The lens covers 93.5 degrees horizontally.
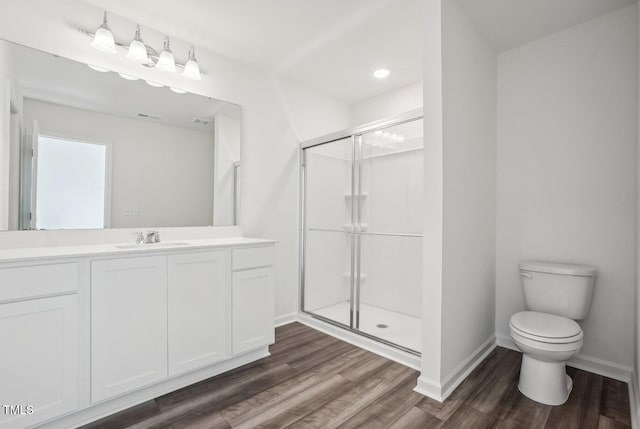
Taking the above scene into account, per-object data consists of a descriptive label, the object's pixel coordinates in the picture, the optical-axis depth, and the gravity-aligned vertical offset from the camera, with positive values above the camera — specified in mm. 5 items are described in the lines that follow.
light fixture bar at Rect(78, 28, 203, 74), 1926 +1157
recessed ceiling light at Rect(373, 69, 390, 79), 2877 +1388
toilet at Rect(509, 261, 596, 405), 1695 -648
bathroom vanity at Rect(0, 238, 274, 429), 1340 -584
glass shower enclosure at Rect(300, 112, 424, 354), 2686 -129
